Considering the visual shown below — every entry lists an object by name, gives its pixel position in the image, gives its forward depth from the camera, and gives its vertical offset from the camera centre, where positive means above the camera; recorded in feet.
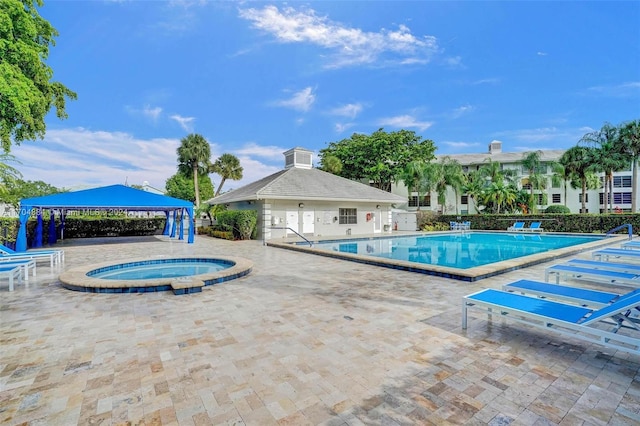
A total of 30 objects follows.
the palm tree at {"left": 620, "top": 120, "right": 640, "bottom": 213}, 78.12 +17.20
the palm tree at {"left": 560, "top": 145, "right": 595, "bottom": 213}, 86.74 +13.76
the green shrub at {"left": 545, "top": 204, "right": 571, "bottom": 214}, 113.19 -0.28
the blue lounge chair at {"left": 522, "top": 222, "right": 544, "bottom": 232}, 76.74 -4.97
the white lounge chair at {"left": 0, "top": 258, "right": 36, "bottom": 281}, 22.94 -3.94
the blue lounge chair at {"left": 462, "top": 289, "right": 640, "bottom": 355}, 10.69 -4.13
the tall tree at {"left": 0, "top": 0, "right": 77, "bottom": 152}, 37.78 +20.06
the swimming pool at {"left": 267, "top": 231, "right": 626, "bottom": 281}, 28.22 -6.66
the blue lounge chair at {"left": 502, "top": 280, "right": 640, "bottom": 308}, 13.99 -4.17
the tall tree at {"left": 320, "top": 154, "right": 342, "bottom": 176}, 122.83 +18.71
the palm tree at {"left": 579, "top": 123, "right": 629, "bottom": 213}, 80.59 +15.71
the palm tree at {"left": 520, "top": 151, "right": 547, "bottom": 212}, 107.76 +12.44
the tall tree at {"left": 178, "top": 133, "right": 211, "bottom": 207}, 118.62 +22.53
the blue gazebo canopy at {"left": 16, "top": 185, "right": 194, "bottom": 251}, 44.68 +1.74
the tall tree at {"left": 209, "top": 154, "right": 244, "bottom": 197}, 136.15 +19.88
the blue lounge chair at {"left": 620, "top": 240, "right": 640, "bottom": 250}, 36.25 -4.58
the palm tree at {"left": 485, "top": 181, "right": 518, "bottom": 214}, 101.35 +4.99
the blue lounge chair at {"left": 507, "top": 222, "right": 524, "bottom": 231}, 78.97 -4.66
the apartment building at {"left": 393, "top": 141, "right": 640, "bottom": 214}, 132.77 +6.85
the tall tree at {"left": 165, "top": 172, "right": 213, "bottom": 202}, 160.06 +12.93
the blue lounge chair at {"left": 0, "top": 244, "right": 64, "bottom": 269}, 27.29 -4.00
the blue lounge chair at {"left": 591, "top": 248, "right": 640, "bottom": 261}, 29.63 -4.53
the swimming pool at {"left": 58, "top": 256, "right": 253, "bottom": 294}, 21.34 -5.41
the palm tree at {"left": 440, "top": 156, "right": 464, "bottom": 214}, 106.93 +11.78
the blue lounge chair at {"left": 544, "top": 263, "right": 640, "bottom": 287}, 19.04 -4.43
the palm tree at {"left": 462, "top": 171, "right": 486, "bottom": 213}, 110.42 +8.40
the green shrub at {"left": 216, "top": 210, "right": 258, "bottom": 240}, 63.16 -2.46
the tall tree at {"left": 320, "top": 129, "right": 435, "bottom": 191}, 119.14 +22.34
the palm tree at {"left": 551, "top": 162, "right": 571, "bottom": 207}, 95.25 +11.48
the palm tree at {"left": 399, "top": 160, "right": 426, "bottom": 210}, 106.32 +12.46
